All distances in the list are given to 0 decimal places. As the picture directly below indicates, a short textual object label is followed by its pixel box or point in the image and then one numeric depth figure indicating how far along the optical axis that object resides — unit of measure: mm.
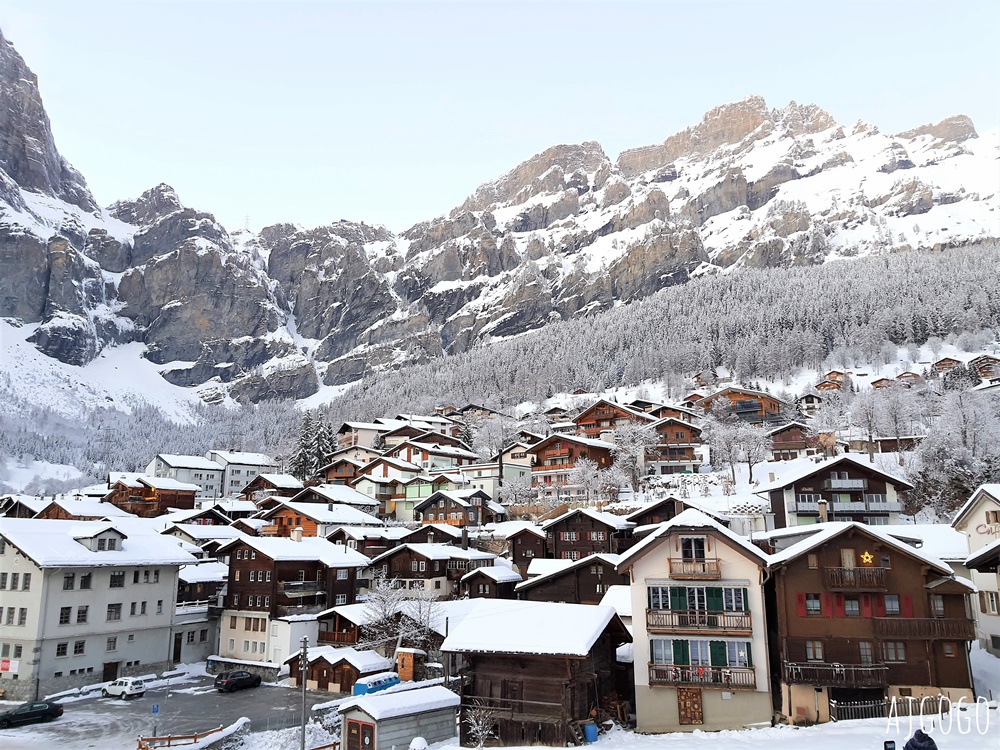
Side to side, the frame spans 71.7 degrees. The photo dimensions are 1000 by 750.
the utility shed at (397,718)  32750
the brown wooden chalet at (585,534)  60250
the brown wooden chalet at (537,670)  32594
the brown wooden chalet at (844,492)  54250
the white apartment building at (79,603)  46281
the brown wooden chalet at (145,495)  101250
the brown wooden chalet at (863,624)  31219
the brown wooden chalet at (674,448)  89062
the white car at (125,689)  46531
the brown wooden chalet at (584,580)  52312
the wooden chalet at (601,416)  104875
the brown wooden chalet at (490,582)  58844
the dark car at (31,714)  39438
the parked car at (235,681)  47594
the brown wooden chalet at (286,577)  56156
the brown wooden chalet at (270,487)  97938
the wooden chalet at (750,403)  113812
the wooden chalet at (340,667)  45875
